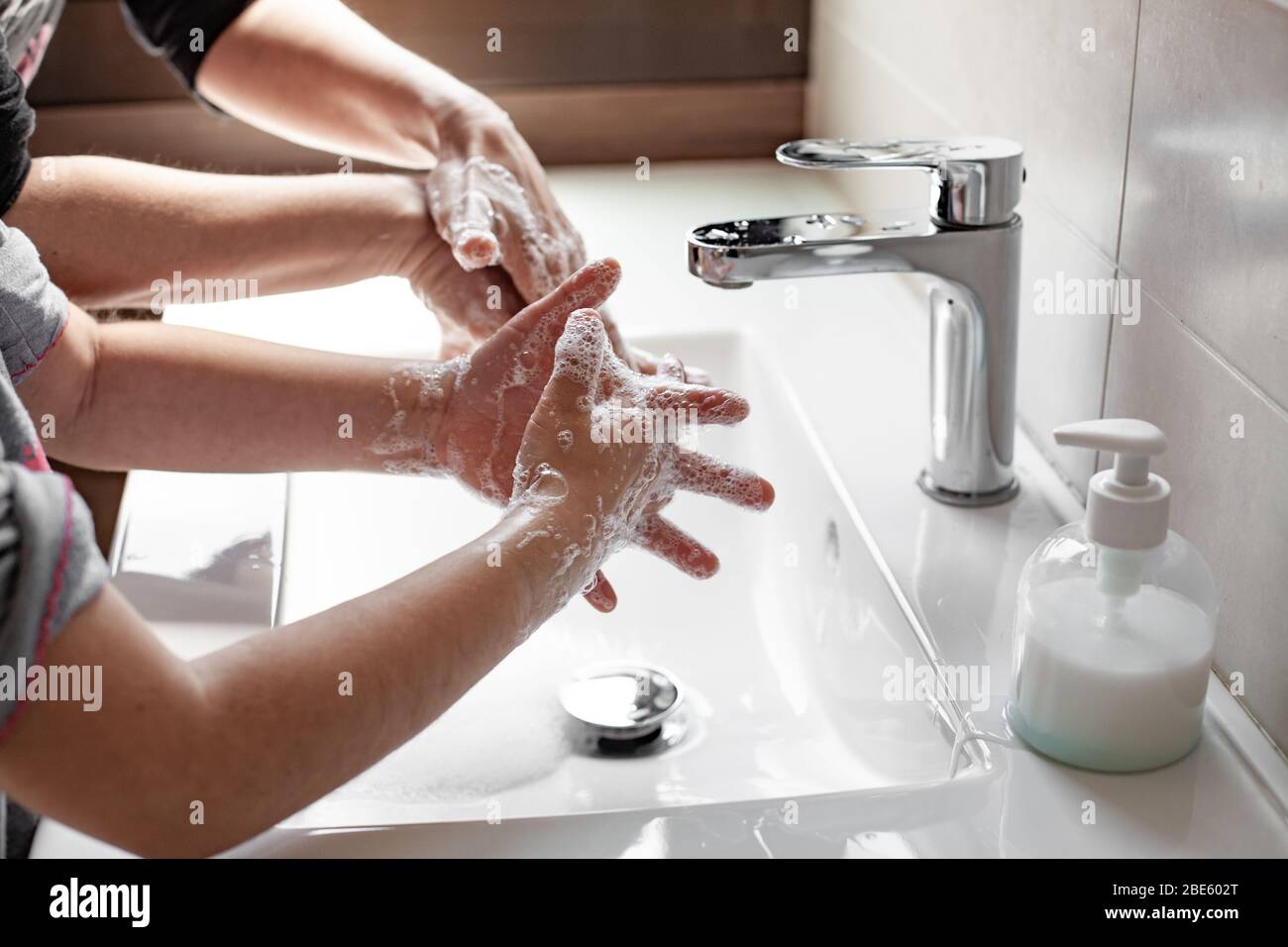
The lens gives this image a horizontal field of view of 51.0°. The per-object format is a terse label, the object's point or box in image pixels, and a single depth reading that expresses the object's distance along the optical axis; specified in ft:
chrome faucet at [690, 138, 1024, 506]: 2.41
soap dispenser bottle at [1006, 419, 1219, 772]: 1.87
